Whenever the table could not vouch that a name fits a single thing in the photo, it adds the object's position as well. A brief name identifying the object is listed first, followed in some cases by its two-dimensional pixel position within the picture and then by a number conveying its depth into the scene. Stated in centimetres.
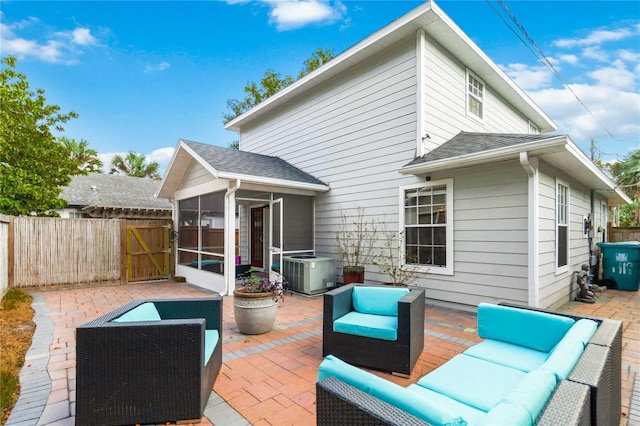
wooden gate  861
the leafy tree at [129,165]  2525
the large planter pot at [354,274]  675
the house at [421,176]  514
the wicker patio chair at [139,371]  225
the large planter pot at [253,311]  417
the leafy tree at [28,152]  855
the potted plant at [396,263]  620
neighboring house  1426
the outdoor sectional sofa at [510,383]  120
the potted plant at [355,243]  680
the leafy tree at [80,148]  1820
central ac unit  680
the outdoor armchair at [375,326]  307
